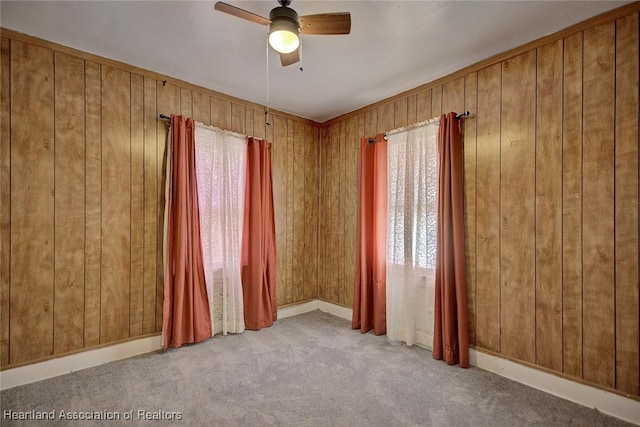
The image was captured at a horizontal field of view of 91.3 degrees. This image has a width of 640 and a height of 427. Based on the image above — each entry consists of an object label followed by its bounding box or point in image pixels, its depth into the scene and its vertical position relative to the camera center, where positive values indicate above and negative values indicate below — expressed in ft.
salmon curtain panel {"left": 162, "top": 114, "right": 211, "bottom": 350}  9.54 -0.85
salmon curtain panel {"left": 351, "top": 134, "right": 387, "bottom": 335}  11.16 -0.98
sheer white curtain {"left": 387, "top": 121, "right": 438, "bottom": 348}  9.81 -0.61
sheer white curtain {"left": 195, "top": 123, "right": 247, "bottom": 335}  10.45 -0.22
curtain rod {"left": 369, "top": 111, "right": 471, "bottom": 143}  9.15 +2.89
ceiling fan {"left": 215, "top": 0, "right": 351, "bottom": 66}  5.76 +3.66
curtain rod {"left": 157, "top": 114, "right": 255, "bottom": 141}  9.71 +3.02
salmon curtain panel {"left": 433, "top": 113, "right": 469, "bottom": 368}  8.72 -1.27
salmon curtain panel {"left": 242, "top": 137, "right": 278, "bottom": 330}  11.56 -0.93
